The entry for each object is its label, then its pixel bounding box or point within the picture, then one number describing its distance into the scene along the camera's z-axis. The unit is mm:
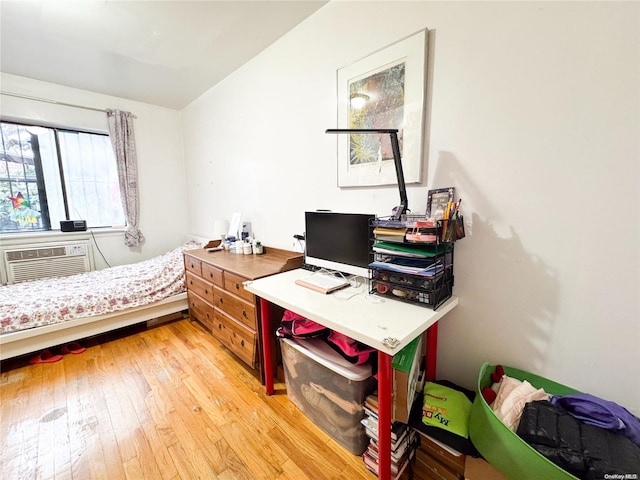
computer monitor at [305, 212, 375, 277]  1356
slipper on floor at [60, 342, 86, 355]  2111
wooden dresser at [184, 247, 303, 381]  1647
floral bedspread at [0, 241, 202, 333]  1945
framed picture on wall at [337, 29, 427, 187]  1292
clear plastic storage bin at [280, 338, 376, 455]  1151
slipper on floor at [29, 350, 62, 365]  1995
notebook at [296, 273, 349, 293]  1386
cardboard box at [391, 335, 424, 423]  1021
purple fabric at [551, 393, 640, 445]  778
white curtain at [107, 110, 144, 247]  3088
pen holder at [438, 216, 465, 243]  1041
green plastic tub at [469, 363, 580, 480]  724
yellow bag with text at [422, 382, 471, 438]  1028
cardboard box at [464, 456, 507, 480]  873
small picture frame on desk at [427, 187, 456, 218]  1221
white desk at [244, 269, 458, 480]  944
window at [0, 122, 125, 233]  2727
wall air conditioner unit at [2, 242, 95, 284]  2604
